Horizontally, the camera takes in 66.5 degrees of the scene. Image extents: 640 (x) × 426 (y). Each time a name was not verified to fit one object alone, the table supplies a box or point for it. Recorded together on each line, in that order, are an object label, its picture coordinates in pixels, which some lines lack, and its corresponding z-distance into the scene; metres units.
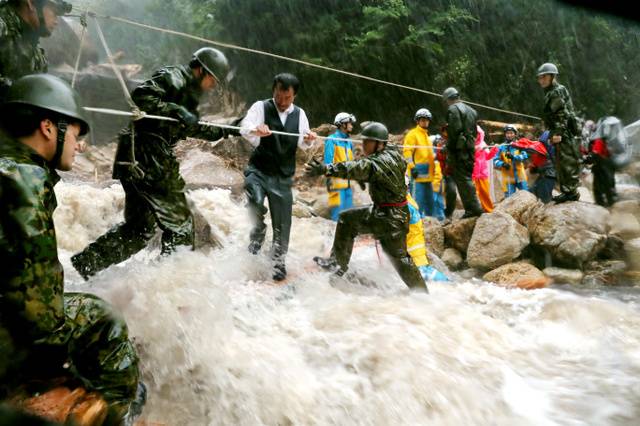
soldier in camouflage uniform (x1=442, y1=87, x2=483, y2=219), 8.42
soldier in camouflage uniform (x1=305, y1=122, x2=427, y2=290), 5.12
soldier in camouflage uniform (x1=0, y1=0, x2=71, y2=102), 3.62
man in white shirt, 5.30
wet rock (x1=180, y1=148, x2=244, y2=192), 13.11
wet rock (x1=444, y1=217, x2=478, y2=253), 8.47
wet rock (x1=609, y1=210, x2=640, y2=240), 8.26
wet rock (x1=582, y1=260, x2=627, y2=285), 7.42
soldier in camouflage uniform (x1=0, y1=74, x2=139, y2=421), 1.92
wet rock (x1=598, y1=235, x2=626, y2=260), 7.97
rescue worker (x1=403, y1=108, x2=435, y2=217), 9.06
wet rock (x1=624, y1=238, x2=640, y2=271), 7.69
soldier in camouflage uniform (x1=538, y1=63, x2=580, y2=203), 7.61
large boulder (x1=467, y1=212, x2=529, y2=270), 7.85
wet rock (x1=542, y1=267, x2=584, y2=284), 7.49
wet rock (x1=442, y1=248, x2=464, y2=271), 8.34
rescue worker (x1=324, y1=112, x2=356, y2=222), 8.15
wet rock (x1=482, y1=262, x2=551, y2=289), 7.06
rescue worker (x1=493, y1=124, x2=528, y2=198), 9.95
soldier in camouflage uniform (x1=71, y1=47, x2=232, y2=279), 4.03
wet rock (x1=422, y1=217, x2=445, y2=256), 8.69
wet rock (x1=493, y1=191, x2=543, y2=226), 8.67
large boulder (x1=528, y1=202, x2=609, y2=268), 7.71
